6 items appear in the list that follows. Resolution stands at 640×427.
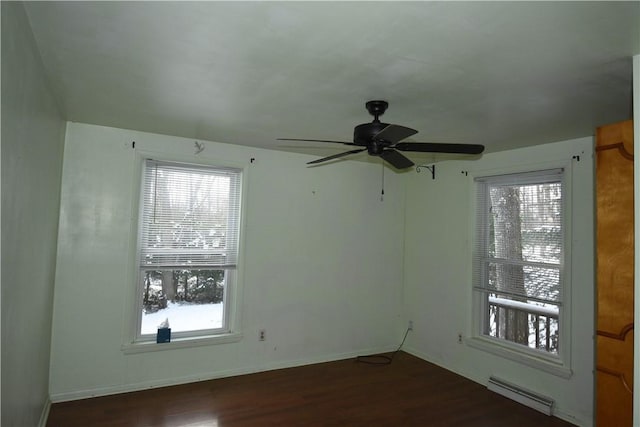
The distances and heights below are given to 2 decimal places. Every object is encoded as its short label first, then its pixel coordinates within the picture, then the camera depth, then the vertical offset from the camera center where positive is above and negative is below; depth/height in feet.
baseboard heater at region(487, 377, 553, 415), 11.00 -4.83
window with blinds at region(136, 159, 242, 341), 12.01 -0.74
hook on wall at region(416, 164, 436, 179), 15.46 +2.69
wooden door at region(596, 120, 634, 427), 6.45 -0.61
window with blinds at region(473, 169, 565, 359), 11.60 -0.74
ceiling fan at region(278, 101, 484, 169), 7.43 +1.87
